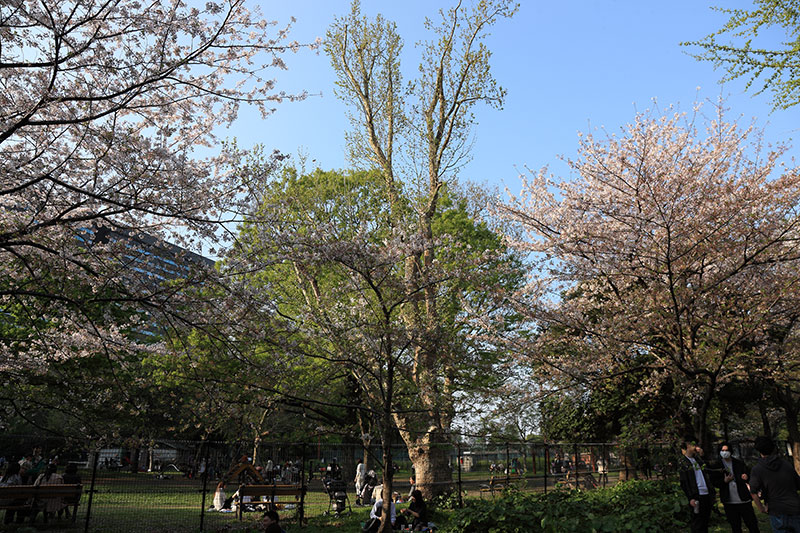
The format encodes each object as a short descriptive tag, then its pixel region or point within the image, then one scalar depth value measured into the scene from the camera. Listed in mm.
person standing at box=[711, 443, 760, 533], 7395
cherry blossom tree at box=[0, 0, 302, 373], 5793
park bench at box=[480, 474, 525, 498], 17739
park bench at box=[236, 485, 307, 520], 11859
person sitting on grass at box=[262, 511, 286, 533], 6242
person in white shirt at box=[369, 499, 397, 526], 8953
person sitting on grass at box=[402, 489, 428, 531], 10000
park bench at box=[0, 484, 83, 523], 9484
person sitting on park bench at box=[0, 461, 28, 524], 11510
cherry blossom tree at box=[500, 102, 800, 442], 9391
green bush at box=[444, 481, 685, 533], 6465
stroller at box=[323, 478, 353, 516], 14109
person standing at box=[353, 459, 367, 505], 17391
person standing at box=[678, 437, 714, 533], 7199
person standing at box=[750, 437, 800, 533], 5852
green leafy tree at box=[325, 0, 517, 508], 15422
